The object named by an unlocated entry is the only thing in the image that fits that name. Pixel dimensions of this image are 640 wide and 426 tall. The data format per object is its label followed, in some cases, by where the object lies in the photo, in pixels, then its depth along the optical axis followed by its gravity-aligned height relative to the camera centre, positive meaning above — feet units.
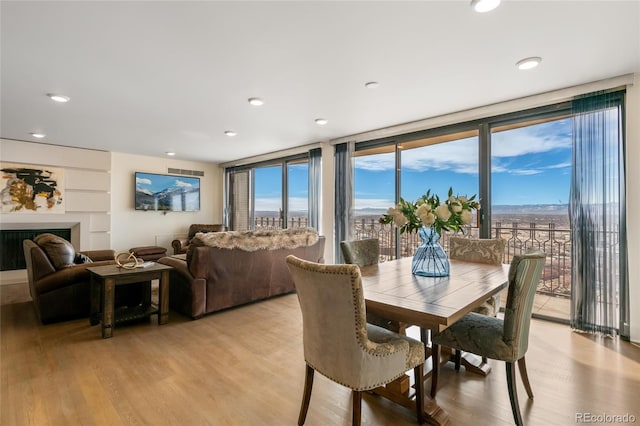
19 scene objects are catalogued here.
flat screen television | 21.70 +1.67
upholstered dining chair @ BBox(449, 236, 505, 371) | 9.02 -1.08
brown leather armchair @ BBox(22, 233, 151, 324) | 10.64 -2.40
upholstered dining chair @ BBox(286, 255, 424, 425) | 4.64 -1.96
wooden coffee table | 9.75 -2.62
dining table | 4.74 -1.43
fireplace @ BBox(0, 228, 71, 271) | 17.25 -1.90
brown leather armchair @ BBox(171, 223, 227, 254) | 23.11 -1.05
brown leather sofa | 11.34 -2.40
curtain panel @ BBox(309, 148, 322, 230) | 18.17 +1.97
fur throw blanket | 11.54 -0.99
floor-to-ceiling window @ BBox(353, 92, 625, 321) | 12.23 +1.89
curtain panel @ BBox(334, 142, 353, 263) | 16.71 +1.35
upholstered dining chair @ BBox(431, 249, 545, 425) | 5.57 -2.25
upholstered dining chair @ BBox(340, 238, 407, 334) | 7.66 -1.12
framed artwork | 16.90 +1.46
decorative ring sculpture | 10.95 -1.72
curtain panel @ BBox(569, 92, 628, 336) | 9.53 +0.03
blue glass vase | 7.14 -0.96
